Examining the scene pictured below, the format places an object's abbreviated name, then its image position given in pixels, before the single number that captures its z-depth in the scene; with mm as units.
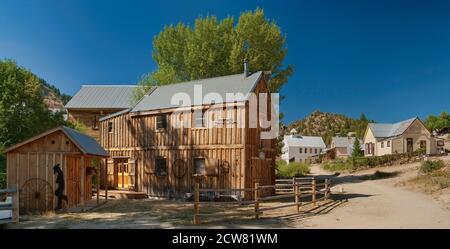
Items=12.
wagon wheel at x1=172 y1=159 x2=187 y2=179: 27359
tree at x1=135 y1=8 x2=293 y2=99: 37375
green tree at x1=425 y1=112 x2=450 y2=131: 97000
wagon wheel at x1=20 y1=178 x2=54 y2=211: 19000
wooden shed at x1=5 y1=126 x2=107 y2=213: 18984
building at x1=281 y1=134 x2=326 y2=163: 96375
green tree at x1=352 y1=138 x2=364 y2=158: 63312
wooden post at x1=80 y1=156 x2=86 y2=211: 19809
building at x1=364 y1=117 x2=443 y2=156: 57719
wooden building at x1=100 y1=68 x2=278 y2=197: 25719
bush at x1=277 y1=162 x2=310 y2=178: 46844
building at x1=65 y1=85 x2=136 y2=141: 41062
